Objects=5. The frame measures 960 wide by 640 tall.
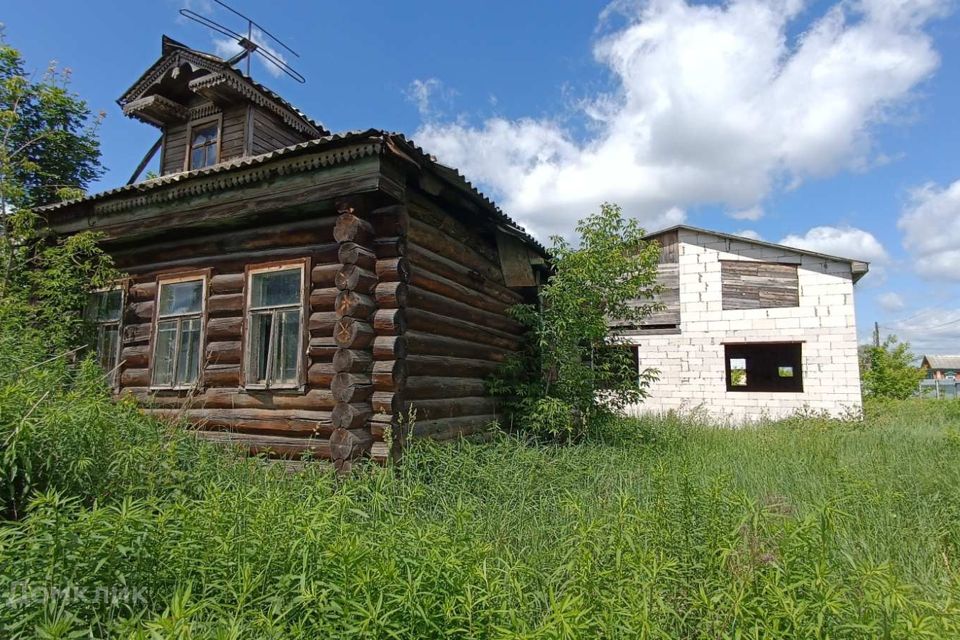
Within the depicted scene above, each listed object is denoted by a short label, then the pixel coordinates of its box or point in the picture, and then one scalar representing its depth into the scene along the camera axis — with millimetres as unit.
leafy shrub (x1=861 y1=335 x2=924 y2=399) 20656
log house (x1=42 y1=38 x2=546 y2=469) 5594
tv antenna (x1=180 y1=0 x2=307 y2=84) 10330
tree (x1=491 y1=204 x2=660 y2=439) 7832
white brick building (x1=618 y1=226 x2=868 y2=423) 12383
